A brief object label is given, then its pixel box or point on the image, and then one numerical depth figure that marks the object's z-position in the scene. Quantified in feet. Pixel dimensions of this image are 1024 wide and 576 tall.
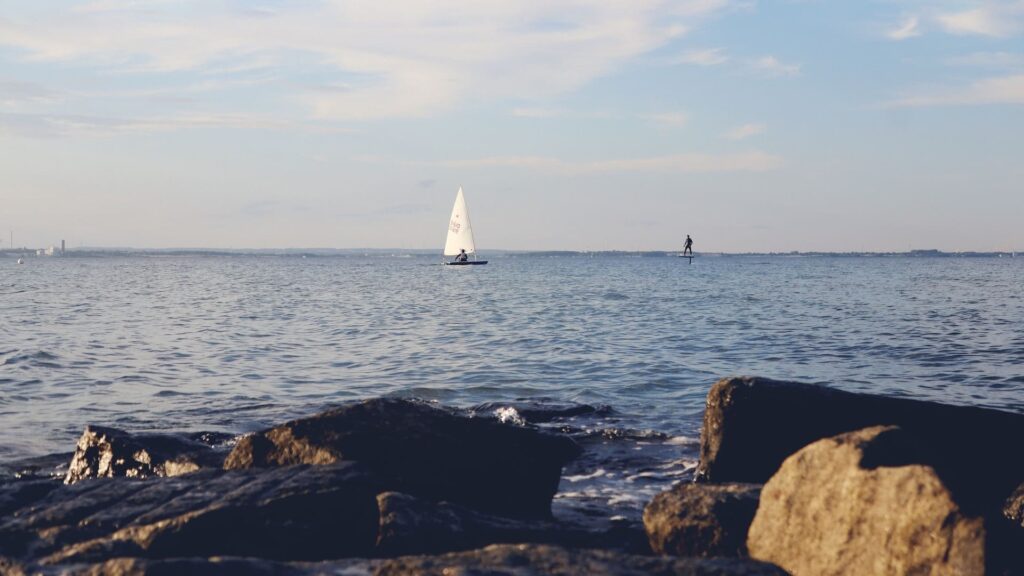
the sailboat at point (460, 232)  331.30
